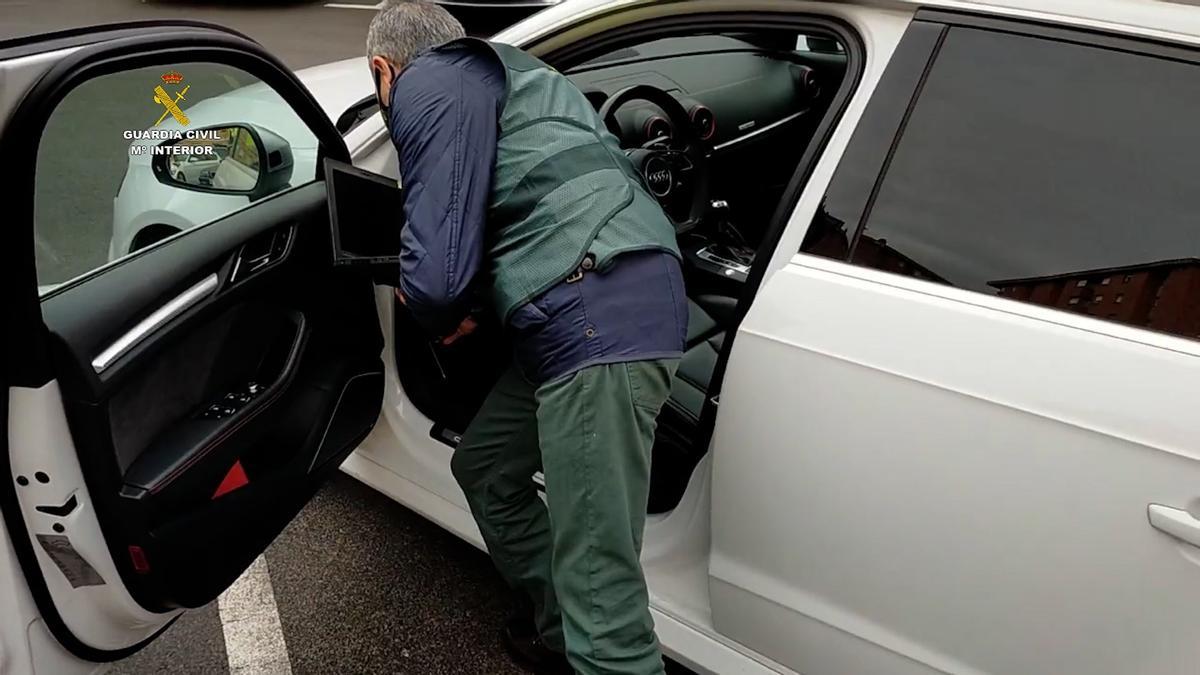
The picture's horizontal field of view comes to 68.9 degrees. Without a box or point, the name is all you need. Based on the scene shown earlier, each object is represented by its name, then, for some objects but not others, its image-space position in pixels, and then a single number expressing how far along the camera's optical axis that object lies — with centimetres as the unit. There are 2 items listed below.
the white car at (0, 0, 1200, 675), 119
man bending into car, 150
